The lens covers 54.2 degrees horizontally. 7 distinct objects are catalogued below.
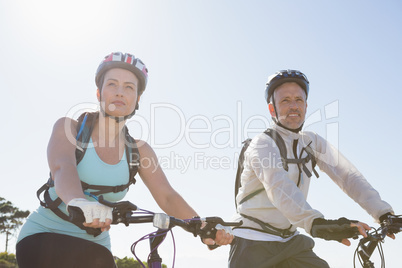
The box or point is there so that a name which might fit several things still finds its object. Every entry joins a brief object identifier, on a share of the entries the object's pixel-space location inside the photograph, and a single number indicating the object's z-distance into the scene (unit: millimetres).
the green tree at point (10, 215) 49156
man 4199
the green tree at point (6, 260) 27750
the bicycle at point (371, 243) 3840
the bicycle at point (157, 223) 2506
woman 3027
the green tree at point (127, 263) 22023
